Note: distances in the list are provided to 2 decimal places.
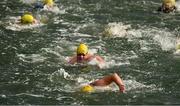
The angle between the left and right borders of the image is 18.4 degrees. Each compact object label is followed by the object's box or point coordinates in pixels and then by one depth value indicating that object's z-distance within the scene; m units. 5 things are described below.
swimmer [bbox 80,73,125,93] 14.19
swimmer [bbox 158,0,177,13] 24.82
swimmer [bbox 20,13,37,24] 22.09
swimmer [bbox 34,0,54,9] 25.33
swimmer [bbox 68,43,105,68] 16.91
